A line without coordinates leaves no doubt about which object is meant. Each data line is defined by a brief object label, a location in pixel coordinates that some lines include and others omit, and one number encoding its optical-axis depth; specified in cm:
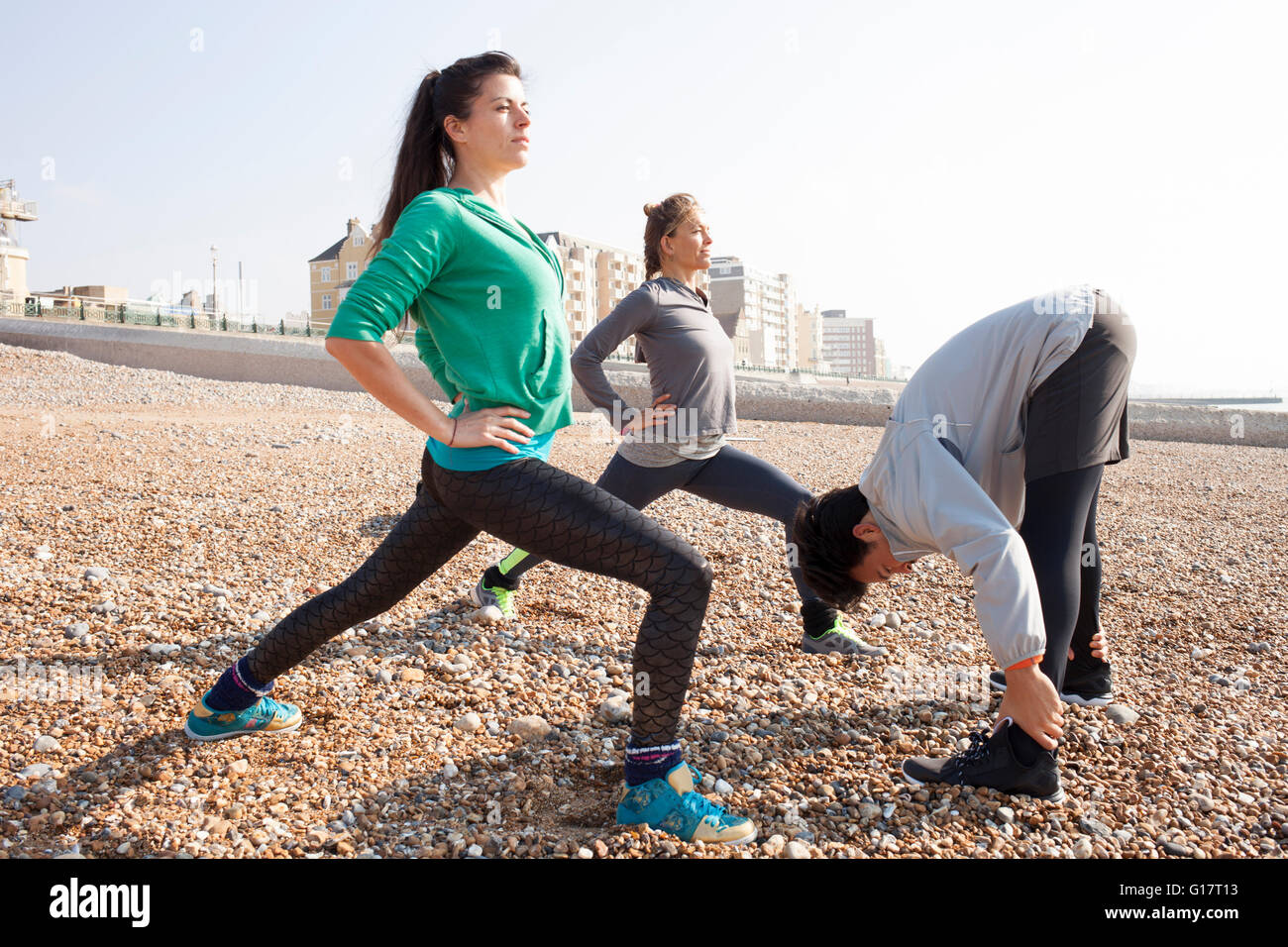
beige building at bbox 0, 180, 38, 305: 4539
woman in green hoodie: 229
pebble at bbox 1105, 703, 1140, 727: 351
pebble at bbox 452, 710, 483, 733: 331
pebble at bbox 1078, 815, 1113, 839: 270
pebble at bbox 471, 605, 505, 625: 451
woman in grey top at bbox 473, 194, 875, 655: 432
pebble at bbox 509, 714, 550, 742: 328
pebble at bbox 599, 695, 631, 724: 346
